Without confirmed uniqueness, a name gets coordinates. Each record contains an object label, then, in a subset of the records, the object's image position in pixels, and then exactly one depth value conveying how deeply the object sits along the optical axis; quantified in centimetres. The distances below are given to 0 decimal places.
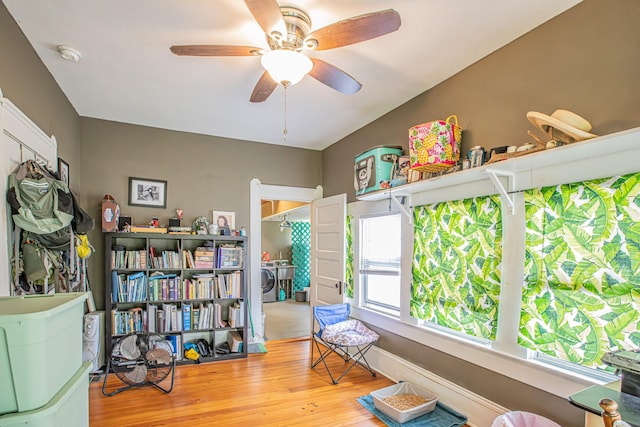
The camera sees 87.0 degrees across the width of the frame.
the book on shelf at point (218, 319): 394
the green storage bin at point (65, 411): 108
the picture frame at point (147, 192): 390
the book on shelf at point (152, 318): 365
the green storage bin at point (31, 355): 108
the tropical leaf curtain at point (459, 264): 236
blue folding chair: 322
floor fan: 311
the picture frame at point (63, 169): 297
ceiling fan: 158
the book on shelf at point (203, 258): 391
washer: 781
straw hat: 169
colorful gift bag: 248
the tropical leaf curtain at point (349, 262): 401
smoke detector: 233
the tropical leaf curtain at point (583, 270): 169
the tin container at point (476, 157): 233
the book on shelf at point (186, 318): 379
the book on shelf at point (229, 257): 402
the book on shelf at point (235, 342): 395
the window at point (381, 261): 341
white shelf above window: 164
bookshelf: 358
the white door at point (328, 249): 413
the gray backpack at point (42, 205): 194
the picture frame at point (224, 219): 425
